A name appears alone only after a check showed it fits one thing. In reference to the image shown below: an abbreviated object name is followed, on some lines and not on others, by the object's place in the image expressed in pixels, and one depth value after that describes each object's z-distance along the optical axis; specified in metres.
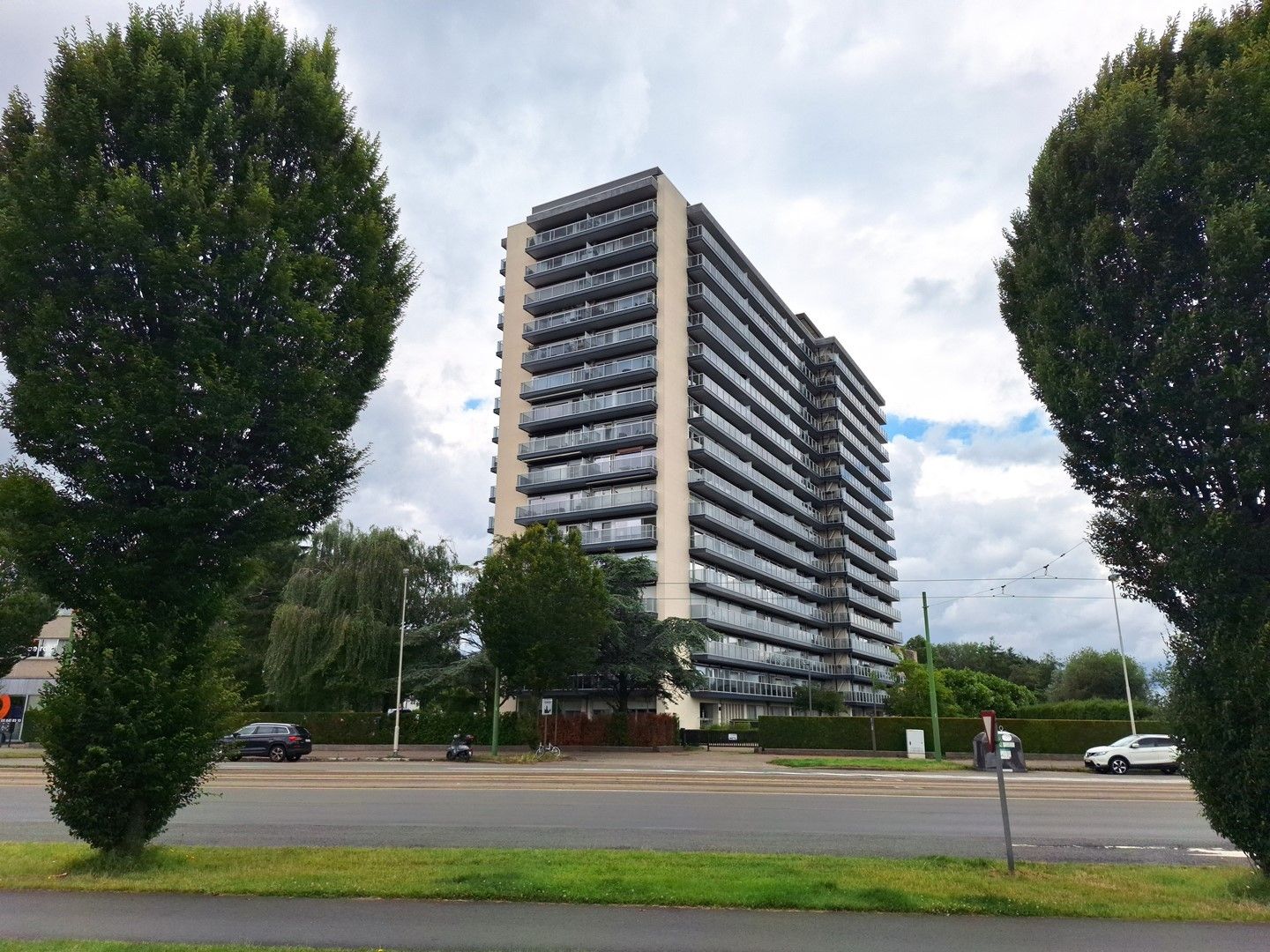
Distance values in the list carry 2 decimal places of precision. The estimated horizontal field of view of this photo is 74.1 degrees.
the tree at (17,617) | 40.44
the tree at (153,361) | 10.05
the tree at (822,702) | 68.38
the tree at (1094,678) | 75.62
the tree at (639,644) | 45.97
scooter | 38.06
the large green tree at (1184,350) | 9.36
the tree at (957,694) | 57.88
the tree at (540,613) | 38.72
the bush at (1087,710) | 55.01
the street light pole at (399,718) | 41.16
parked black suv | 36.34
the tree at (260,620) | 50.41
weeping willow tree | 45.47
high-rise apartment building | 58.22
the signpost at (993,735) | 10.45
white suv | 32.88
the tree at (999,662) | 103.56
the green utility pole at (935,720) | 37.10
